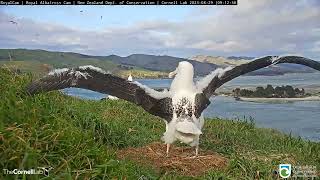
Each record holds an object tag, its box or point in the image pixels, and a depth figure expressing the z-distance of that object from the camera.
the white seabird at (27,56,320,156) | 3.64
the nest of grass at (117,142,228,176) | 3.47
